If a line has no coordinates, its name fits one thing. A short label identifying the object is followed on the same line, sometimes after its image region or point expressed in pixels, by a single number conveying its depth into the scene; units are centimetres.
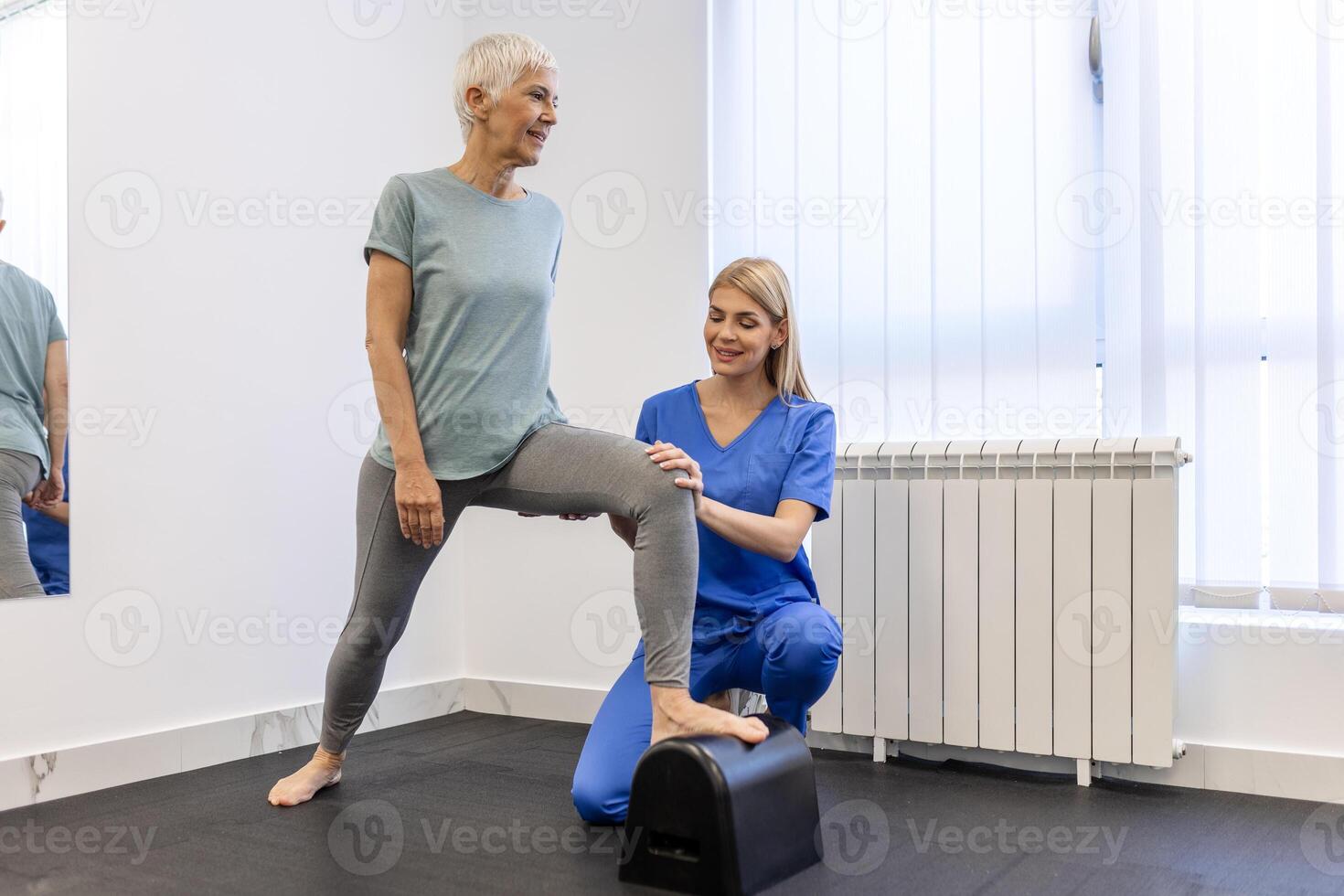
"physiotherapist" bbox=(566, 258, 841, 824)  203
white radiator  235
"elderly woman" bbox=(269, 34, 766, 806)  196
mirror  230
